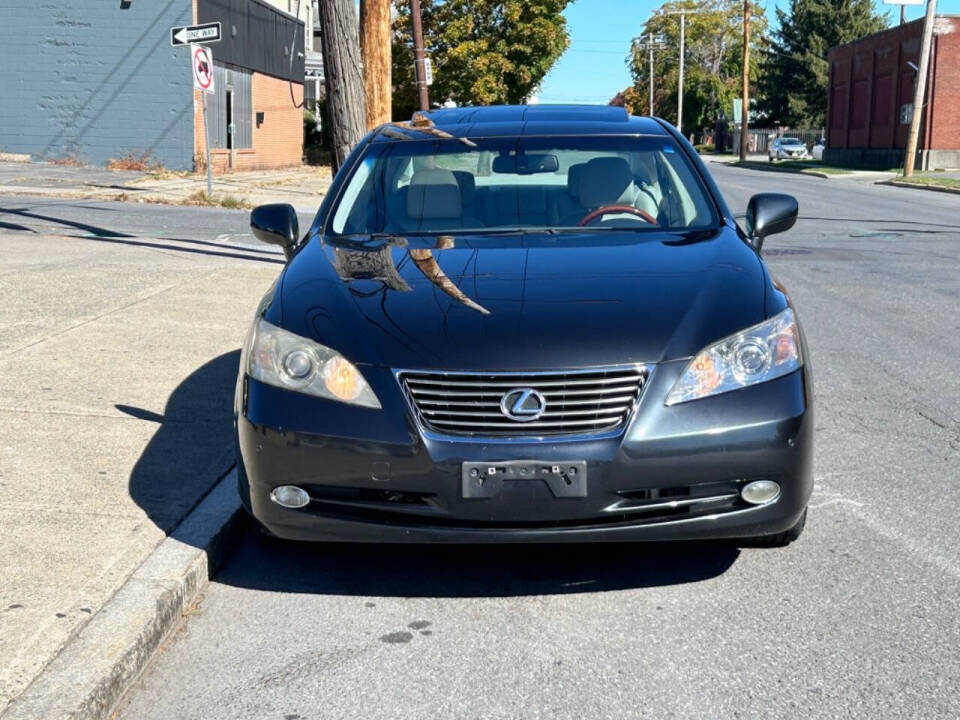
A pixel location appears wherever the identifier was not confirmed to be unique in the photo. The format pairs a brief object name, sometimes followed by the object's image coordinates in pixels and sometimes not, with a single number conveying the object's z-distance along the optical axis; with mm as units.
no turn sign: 17609
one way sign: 16531
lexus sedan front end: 3721
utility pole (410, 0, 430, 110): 21938
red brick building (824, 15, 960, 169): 45500
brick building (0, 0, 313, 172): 28703
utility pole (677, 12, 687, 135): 79900
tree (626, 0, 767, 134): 101062
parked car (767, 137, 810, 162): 66312
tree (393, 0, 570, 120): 49531
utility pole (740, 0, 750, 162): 61812
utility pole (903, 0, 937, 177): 34125
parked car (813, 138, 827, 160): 69688
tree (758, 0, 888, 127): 77125
